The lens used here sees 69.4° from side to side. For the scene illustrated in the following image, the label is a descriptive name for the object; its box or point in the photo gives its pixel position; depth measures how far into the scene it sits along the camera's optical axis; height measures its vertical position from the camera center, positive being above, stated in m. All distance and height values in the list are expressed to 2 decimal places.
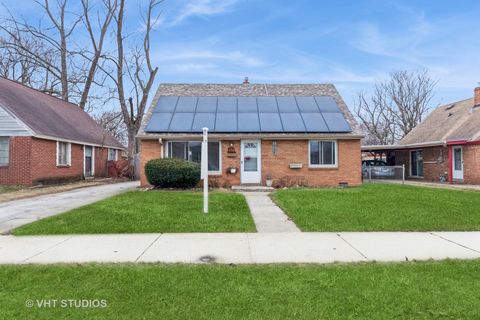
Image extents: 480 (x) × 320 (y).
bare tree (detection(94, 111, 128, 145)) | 41.94 +5.56
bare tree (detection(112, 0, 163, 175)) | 26.42 +7.02
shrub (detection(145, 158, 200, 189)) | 14.60 -0.28
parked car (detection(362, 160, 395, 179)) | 24.23 -0.47
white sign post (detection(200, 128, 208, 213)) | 8.88 -0.15
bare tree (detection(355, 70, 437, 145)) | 43.94 +7.24
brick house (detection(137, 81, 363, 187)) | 16.27 +0.90
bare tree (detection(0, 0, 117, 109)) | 27.77 +9.89
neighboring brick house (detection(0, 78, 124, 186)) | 16.17 +1.41
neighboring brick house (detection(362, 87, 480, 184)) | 19.06 +1.19
